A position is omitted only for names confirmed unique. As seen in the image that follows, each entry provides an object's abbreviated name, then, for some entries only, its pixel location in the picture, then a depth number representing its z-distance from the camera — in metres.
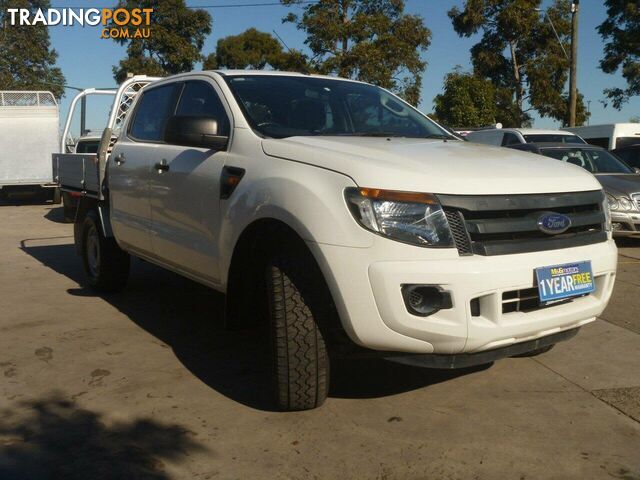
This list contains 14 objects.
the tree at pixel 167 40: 31.59
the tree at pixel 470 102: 29.59
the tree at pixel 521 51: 29.72
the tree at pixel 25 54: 39.66
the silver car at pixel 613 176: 8.97
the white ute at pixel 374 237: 3.05
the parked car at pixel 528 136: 14.02
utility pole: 21.03
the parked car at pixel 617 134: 18.00
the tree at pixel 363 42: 23.08
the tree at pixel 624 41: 27.94
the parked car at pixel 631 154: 13.09
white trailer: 17.27
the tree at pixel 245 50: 45.84
